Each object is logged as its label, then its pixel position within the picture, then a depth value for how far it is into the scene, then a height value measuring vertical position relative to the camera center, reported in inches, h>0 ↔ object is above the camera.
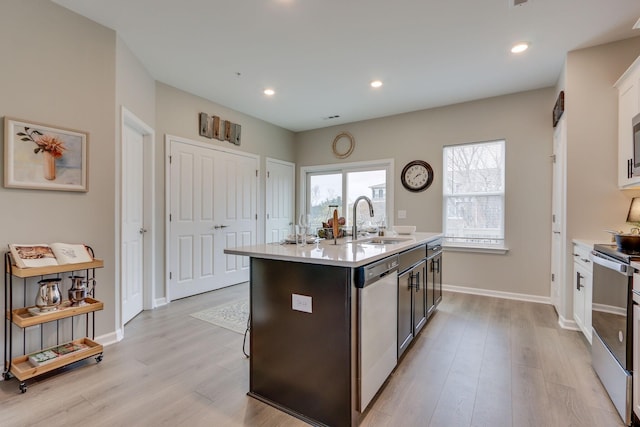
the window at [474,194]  169.2 +10.9
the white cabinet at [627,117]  96.1 +33.2
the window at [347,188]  207.1 +18.1
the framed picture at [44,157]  84.5 +16.0
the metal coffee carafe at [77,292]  91.8 -24.7
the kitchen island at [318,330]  63.3 -26.9
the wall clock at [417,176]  187.8 +23.4
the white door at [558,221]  125.0 -3.5
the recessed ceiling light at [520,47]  114.6 +63.9
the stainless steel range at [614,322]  66.1 -26.2
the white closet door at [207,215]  159.9 -2.2
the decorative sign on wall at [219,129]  170.6 +48.9
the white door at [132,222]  124.8 -4.8
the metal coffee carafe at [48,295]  85.7 -24.4
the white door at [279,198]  218.7 +10.2
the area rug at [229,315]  124.3 -46.5
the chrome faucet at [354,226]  102.3 -4.8
